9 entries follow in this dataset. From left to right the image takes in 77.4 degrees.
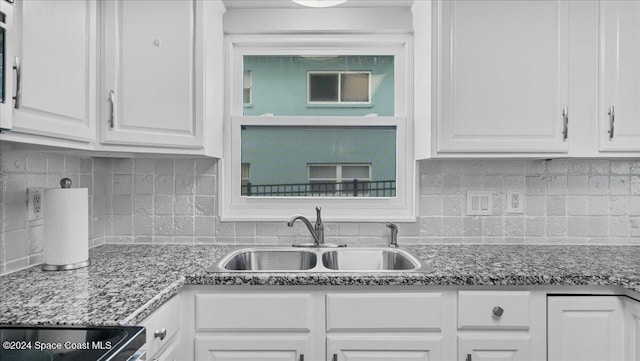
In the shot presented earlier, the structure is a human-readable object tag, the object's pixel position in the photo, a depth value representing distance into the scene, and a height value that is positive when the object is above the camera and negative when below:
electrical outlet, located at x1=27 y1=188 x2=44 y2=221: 1.62 -0.10
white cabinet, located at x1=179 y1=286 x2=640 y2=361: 1.49 -0.54
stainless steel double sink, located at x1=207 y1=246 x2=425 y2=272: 1.97 -0.39
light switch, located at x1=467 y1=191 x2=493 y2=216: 2.13 -0.12
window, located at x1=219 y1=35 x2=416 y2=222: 2.20 +0.29
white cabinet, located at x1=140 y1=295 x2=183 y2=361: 1.21 -0.50
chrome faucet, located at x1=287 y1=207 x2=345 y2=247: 2.01 -0.27
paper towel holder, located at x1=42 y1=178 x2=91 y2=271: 1.55 -0.34
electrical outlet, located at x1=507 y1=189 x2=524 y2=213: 2.13 -0.12
